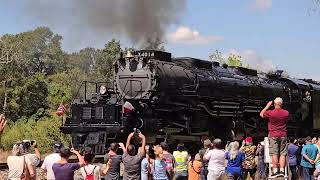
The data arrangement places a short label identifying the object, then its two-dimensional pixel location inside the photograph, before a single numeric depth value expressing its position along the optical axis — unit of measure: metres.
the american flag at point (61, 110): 20.22
